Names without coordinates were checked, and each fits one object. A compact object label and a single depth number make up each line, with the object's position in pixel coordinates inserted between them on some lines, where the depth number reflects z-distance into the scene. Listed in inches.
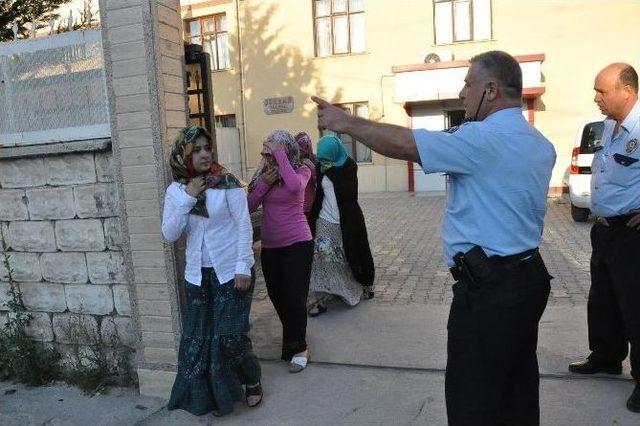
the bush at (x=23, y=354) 165.3
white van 364.2
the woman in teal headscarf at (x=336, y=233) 206.5
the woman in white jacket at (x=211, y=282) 131.2
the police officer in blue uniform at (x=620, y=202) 127.1
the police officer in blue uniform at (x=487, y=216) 88.6
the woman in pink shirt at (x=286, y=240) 157.1
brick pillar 137.5
